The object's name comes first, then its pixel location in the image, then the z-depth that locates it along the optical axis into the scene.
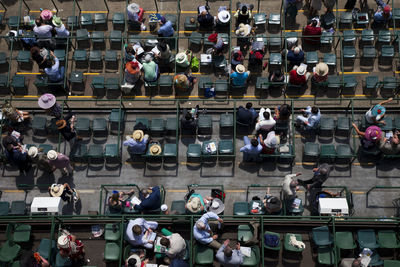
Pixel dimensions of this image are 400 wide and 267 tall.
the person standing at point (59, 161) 16.33
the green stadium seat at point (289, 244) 14.20
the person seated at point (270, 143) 16.30
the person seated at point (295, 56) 18.64
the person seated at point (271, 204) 15.36
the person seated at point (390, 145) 16.27
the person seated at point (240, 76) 18.23
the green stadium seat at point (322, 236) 14.20
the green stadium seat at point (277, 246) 14.16
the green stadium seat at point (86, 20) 21.12
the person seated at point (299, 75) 18.14
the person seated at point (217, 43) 19.05
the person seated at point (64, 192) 16.45
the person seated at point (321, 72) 18.03
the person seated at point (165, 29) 19.53
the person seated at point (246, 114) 17.34
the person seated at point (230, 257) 13.72
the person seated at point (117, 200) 16.24
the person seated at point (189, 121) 17.38
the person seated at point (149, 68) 18.64
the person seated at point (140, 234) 14.22
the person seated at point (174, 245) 13.70
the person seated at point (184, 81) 18.53
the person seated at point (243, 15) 19.78
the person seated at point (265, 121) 16.95
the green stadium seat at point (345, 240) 14.28
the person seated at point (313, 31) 19.19
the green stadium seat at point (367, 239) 14.15
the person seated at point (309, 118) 17.07
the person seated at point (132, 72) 18.72
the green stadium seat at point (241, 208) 16.09
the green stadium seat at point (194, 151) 17.45
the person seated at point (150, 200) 15.61
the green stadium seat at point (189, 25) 20.50
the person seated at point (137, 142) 17.03
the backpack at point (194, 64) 19.80
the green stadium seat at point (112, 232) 14.78
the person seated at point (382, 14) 19.95
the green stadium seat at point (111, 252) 14.48
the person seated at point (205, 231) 14.03
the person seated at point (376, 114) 16.88
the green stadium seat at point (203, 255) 14.14
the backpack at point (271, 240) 14.21
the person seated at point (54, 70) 18.91
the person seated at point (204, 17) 19.90
